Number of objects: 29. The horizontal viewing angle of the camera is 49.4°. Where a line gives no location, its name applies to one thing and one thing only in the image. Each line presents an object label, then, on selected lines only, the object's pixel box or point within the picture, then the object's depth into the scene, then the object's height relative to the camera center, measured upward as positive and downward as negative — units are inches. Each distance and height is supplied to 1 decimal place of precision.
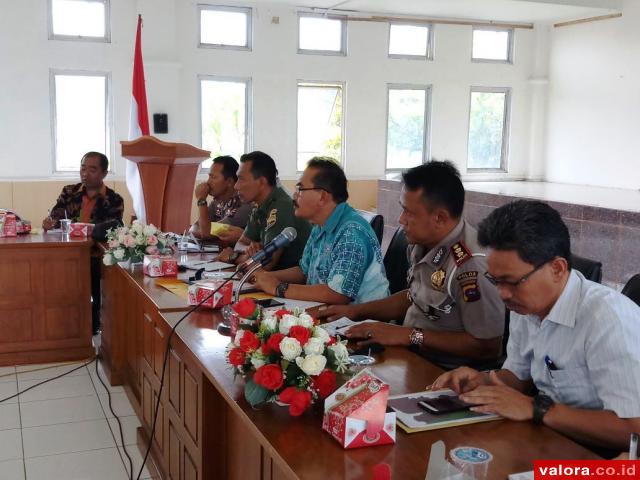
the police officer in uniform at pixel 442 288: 84.7 -18.1
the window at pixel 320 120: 338.3 +9.3
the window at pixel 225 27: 311.0 +49.1
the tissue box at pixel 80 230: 172.6 -24.0
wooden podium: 173.6 -9.5
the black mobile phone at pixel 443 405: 61.0 -23.1
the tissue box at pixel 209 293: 97.2 -22.0
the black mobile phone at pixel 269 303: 97.3 -23.1
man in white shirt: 57.2 -16.0
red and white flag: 228.7 +9.1
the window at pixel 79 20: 286.4 +46.3
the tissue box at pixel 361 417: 54.4 -21.7
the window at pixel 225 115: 318.0 +9.9
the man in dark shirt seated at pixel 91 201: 190.1 -18.7
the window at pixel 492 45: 371.2 +53.3
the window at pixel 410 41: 349.7 +50.9
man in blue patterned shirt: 101.2 -16.3
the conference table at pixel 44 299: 161.6 -39.5
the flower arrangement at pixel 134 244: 131.8 -20.7
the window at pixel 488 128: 377.4 +8.6
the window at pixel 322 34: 330.3 +49.9
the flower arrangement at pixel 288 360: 58.9 -19.2
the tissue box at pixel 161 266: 122.9 -23.1
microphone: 87.0 -13.4
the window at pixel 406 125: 356.5 +8.6
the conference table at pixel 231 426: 53.1 -24.3
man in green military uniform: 133.8 -15.1
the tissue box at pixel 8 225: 169.9 -23.1
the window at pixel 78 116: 294.5 +6.8
